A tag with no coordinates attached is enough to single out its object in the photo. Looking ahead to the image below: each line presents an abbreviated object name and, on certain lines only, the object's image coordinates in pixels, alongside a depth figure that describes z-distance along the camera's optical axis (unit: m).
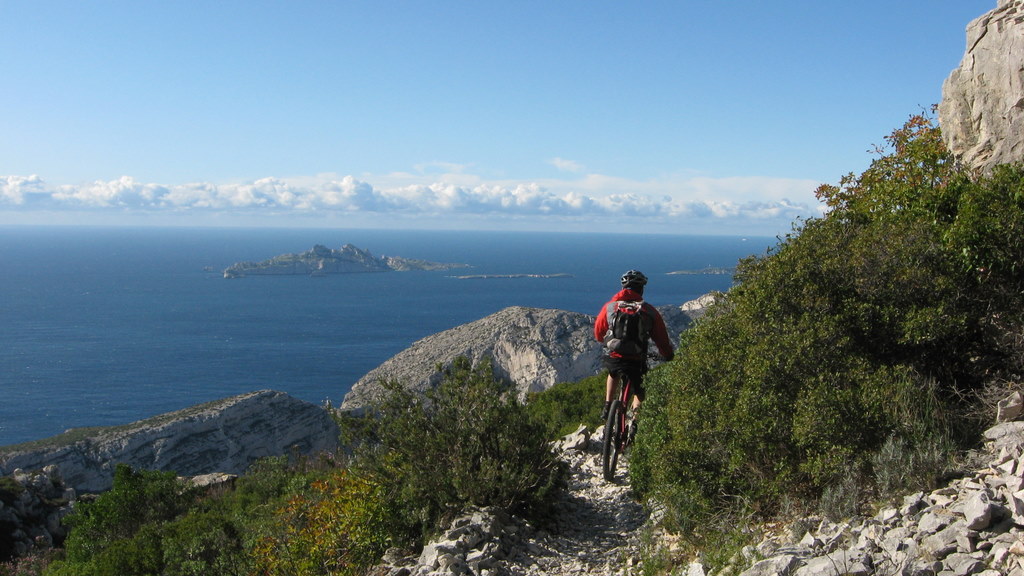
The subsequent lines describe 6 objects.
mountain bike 8.41
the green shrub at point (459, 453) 7.13
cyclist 8.00
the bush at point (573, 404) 15.09
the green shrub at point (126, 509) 16.66
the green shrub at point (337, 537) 7.06
